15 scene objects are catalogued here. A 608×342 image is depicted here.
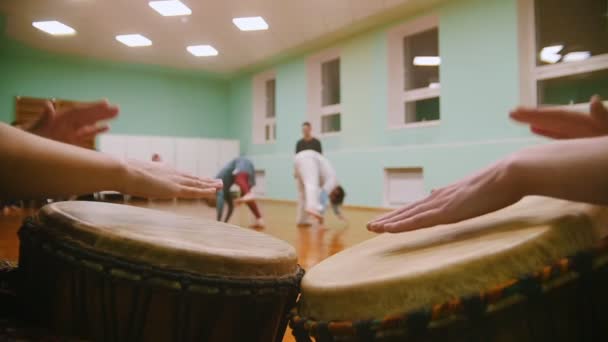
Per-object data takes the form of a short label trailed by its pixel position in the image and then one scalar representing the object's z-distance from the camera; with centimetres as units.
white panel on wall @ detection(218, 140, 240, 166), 970
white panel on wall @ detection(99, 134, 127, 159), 848
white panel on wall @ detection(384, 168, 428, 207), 551
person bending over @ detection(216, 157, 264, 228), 387
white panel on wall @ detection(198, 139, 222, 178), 952
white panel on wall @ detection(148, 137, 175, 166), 901
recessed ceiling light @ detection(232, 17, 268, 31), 546
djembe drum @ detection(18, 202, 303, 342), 64
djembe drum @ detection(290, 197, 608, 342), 47
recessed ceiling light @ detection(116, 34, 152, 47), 556
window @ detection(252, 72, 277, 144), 921
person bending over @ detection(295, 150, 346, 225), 427
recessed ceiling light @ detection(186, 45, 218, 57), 703
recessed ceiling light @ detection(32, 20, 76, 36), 477
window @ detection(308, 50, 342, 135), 732
